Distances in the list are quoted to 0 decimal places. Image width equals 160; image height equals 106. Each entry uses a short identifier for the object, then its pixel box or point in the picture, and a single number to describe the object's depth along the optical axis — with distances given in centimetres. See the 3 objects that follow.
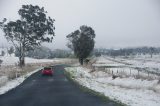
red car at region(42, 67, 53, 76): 4456
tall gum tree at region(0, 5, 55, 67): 6756
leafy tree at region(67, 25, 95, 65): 7981
